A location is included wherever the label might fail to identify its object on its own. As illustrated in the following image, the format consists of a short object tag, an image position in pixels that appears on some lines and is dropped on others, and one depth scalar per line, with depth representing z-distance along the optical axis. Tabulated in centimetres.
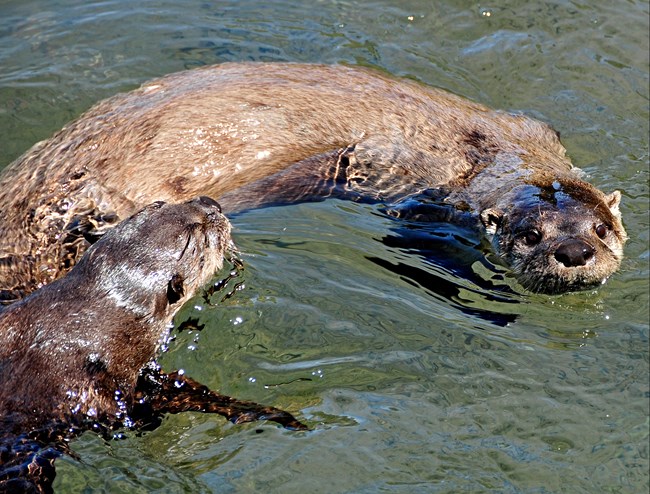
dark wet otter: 1048
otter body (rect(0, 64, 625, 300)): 1353
